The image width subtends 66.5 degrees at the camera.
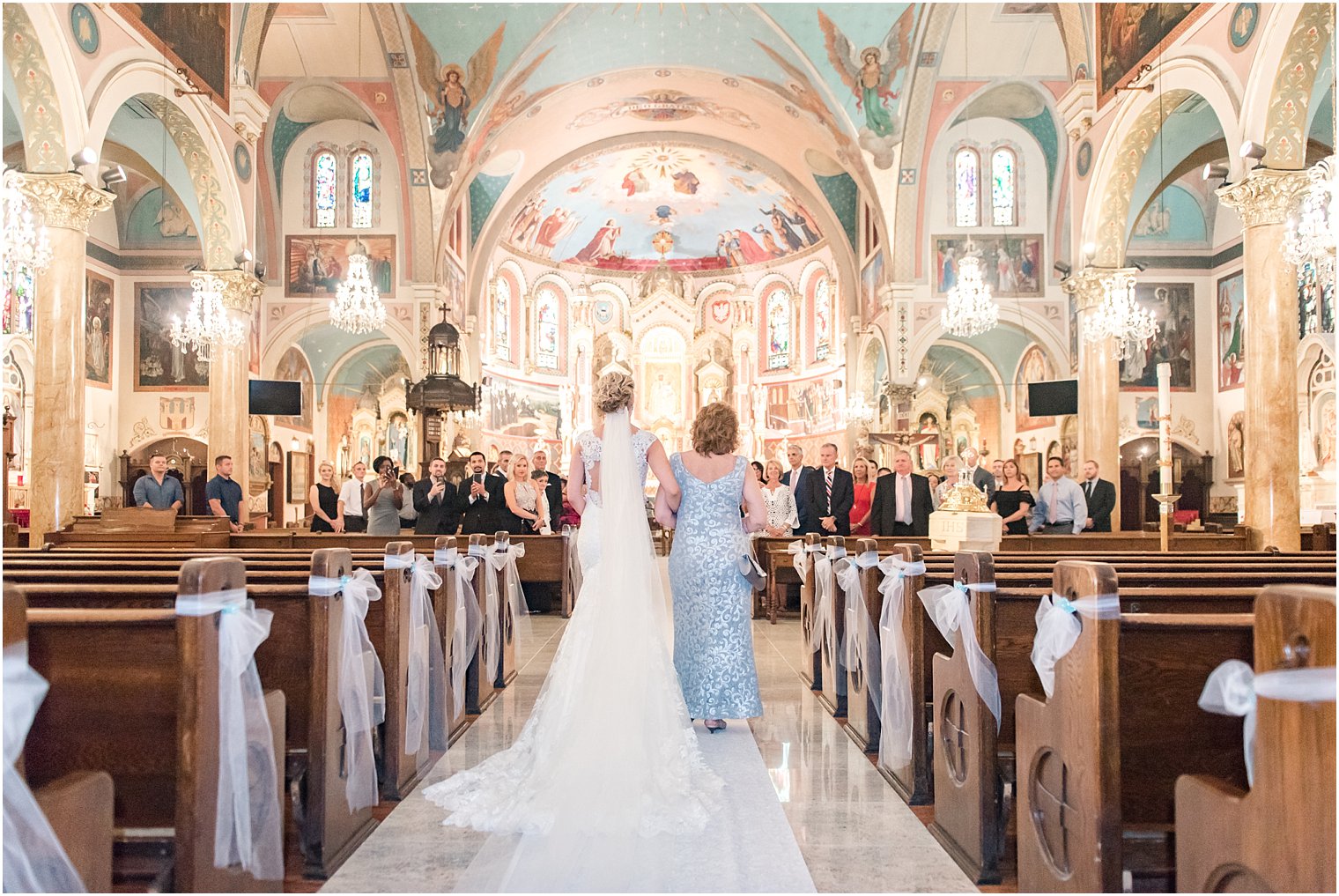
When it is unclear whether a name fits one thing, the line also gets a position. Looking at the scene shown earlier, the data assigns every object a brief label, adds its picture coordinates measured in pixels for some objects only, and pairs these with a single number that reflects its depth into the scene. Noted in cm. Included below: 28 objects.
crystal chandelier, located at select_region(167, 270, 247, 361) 1175
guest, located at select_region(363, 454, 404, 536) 934
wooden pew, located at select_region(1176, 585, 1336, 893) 165
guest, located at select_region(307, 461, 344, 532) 972
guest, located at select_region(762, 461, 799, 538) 1059
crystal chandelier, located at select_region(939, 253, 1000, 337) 1389
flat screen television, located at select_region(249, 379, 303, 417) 1542
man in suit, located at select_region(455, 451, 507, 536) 938
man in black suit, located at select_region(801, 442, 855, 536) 971
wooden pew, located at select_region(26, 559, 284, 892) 237
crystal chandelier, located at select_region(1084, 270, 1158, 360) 1171
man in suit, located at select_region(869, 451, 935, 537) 956
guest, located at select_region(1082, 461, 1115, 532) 991
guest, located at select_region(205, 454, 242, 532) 1005
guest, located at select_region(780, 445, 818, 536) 1002
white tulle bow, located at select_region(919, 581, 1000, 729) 325
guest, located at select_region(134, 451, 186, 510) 954
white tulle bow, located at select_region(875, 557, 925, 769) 411
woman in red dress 1055
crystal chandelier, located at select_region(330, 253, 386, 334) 1362
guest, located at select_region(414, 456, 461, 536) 926
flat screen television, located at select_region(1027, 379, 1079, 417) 1516
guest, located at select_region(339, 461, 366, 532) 1038
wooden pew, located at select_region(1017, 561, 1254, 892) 243
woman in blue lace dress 523
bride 323
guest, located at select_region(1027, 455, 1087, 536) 962
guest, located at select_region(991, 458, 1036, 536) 963
